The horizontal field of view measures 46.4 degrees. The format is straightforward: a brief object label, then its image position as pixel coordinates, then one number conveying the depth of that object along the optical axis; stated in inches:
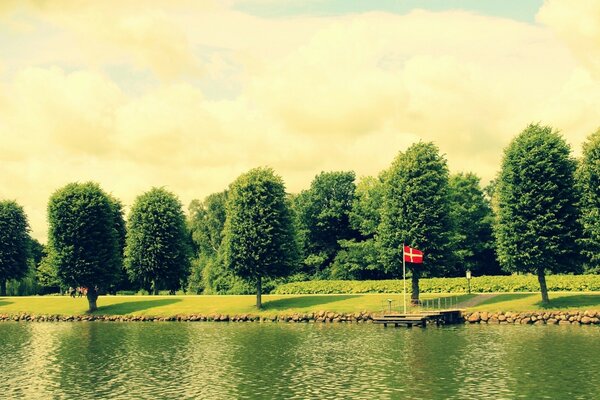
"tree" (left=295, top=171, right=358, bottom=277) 5167.3
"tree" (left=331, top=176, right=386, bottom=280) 4729.3
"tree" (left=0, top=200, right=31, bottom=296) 5154.0
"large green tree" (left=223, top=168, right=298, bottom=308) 3622.0
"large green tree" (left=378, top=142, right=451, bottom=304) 3334.2
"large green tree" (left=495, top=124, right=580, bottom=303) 3036.4
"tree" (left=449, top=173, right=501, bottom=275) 4790.8
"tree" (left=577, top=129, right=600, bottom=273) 2962.6
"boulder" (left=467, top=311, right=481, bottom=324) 2994.6
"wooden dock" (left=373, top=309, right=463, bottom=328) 2915.8
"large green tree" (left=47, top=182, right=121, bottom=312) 3981.3
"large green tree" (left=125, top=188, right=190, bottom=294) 4281.5
